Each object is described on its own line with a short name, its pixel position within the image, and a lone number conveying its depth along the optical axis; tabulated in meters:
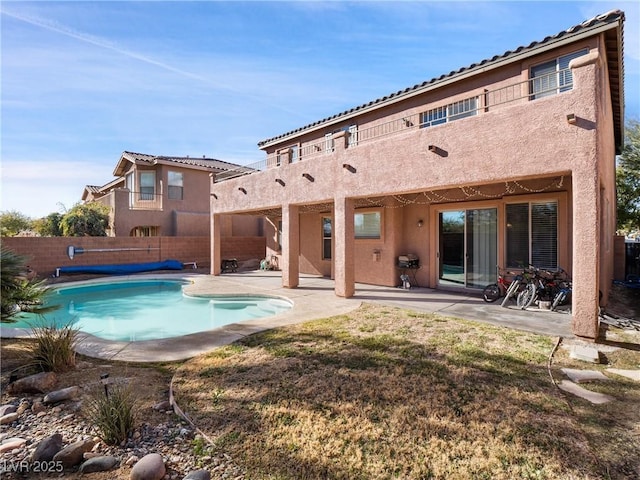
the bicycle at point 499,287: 11.75
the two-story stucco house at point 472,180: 7.66
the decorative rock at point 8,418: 4.54
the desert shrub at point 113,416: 3.99
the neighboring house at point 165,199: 26.55
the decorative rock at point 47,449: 3.68
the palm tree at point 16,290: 5.63
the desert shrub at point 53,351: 6.14
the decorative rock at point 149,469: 3.31
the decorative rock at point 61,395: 5.06
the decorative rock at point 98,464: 3.49
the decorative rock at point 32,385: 5.40
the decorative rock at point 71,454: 3.62
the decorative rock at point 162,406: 4.79
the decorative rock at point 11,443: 3.88
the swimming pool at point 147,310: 11.26
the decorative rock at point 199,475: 3.27
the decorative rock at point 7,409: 4.74
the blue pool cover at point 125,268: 20.39
